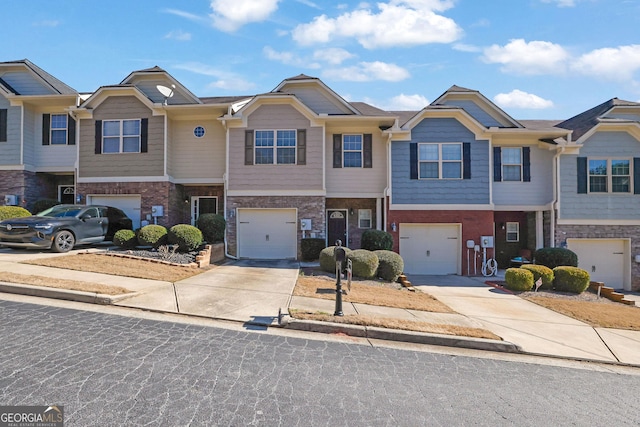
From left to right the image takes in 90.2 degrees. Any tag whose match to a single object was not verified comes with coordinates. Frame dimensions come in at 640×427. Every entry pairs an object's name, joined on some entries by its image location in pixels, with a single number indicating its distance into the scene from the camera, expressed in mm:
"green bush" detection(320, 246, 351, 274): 10438
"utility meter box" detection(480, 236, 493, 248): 13133
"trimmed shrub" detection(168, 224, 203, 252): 11085
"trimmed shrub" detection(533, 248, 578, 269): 12000
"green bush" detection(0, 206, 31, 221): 11740
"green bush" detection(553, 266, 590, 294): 10477
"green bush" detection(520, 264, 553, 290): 10656
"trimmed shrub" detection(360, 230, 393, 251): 12191
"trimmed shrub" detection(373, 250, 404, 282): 10430
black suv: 9500
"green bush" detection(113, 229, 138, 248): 11086
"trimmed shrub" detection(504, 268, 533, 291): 10266
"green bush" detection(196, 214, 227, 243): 12406
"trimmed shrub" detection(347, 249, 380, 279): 10094
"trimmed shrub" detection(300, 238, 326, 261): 12516
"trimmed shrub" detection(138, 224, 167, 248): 11055
